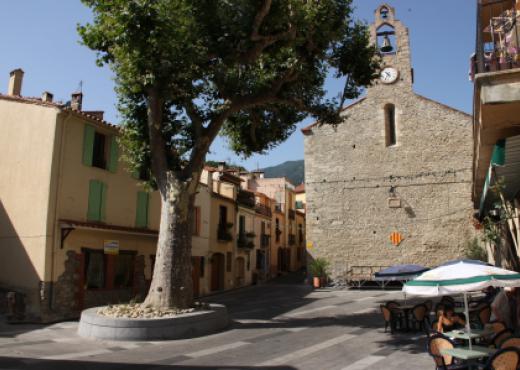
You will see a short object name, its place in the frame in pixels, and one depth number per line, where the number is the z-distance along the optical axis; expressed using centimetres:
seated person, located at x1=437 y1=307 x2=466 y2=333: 928
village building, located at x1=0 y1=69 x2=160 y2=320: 1498
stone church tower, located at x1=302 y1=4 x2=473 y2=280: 2742
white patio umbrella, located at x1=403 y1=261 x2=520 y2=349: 730
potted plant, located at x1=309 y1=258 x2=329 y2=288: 2808
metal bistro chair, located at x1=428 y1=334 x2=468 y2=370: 666
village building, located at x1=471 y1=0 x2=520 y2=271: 634
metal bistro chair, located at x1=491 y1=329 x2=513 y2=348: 741
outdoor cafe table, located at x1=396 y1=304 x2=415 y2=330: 1187
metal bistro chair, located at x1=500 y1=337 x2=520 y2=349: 632
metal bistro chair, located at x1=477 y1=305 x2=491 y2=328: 1092
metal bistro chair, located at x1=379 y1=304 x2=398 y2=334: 1155
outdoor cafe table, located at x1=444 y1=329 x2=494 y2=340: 797
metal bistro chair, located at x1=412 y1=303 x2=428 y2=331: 1176
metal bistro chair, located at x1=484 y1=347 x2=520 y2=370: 555
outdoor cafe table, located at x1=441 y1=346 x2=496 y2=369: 632
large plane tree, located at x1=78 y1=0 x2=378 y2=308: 1175
